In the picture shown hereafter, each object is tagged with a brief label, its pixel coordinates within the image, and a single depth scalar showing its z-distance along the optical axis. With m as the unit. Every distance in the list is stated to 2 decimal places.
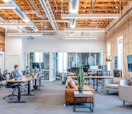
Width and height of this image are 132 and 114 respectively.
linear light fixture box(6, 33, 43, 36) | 8.95
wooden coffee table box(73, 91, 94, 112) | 3.92
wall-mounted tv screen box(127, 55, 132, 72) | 5.48
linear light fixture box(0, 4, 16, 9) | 4.71
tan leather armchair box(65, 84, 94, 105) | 4.29
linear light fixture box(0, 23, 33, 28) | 6.77
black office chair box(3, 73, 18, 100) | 4.93
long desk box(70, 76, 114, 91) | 6.65
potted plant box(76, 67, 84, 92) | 4.15
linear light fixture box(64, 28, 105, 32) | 7.76
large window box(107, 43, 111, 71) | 9.56
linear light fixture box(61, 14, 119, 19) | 5.48
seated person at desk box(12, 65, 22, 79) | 5.21
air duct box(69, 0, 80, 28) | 4.38
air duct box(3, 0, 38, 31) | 4.79
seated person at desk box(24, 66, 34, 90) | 6.50
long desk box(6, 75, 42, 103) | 4.79
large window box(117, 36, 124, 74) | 7.35
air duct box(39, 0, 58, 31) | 5.07
